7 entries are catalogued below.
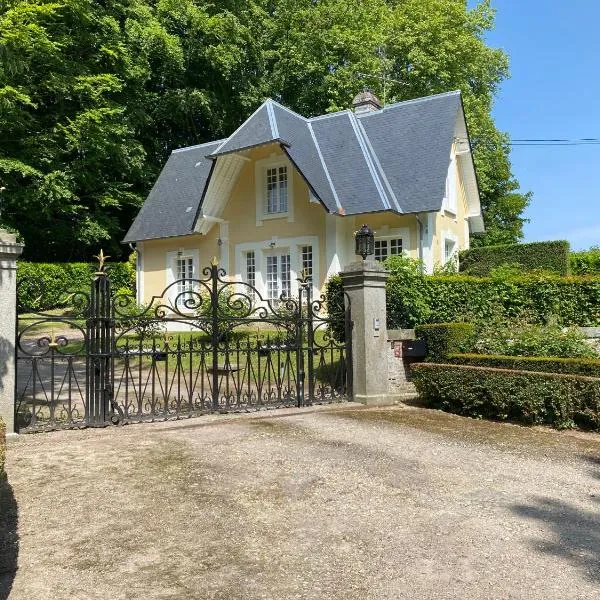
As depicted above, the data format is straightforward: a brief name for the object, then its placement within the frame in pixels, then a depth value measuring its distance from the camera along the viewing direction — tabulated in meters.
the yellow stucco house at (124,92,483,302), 17.39
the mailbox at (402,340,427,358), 9.74
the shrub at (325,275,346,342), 9.57
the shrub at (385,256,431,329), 10.84
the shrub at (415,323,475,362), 9.38
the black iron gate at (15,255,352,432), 7.00
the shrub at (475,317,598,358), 8.75
